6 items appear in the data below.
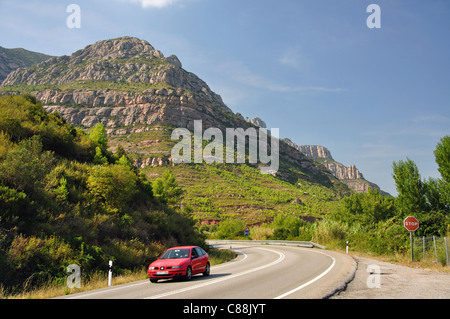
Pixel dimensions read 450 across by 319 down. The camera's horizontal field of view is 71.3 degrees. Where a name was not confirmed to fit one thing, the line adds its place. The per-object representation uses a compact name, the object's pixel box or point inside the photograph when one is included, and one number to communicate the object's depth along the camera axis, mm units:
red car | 12250
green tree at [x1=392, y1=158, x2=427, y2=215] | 30914
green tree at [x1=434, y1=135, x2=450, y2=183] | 28609
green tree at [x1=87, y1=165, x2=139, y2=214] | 21031
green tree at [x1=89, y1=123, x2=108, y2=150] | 32425
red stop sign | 19328
